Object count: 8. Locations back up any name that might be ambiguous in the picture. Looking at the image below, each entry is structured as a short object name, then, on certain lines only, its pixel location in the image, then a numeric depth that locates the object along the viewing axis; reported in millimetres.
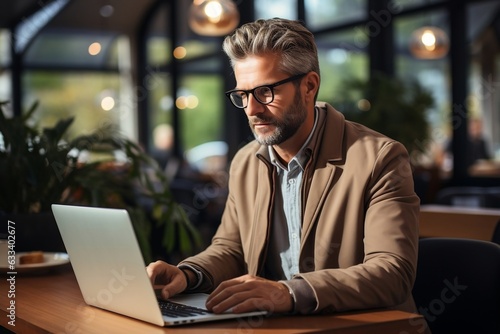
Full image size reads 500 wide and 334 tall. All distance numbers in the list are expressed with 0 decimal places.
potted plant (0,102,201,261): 3059
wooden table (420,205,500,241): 4039
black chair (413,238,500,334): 2199
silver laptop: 1666
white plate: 2518
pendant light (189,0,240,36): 8125
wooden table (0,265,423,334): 1648
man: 1962
